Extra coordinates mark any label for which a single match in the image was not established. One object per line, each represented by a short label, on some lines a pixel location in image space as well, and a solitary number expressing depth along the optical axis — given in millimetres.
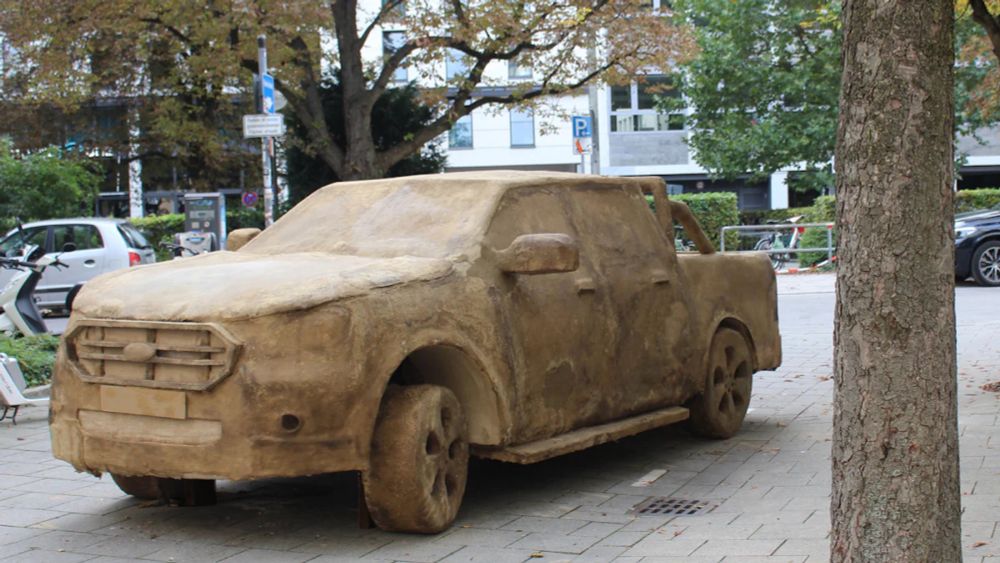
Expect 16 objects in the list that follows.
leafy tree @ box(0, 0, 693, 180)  21281
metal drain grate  6492
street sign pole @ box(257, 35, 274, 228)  19500
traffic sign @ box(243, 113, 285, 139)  17883
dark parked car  21203
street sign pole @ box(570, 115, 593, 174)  24828
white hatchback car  20984
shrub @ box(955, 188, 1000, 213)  31688
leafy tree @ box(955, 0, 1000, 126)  9703
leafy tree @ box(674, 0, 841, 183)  37312
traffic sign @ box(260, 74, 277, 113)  18359
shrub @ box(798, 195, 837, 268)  26109
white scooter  12719
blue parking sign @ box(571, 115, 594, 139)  24812
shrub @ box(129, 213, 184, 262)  35750
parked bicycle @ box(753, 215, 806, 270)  26297
